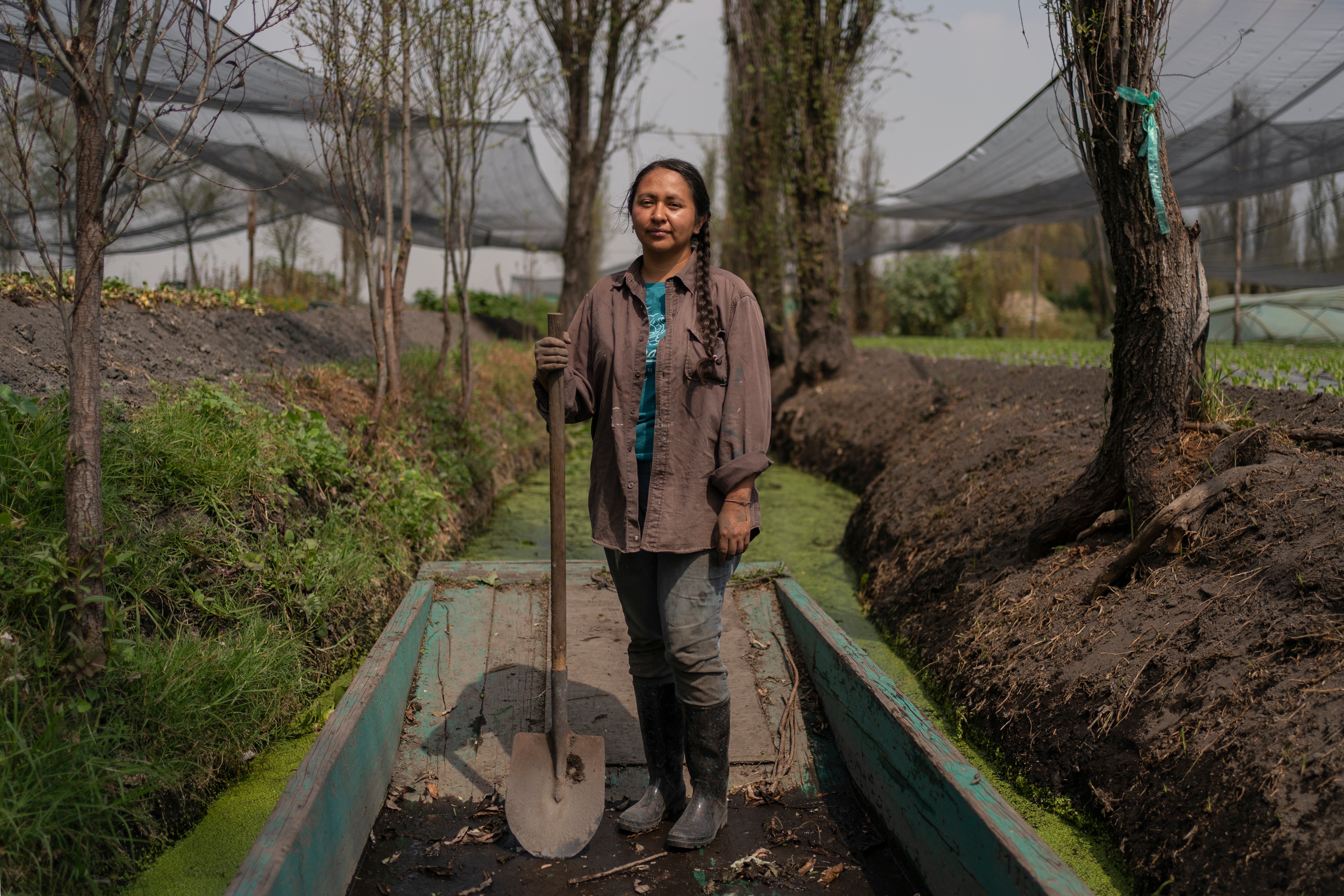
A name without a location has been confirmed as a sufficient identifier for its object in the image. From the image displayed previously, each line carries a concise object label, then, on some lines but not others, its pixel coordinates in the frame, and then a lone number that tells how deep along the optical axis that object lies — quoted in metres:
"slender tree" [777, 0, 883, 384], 8.77
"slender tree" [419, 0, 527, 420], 5.59
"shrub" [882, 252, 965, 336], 22.33
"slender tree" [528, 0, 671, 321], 8.59
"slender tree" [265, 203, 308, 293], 14.26
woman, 2.04
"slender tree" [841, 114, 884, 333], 16.02
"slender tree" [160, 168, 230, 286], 10.27
